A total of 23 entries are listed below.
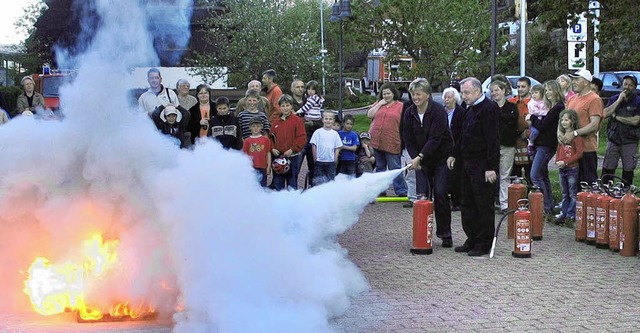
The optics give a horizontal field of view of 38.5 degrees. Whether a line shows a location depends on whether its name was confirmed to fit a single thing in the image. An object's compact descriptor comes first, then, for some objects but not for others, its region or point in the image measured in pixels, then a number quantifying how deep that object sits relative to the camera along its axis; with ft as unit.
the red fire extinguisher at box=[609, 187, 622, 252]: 34.10
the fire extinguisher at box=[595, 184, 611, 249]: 35.12
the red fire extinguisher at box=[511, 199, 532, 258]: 32.96
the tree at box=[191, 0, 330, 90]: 106.42
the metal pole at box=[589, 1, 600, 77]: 69.72
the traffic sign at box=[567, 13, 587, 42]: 65.22
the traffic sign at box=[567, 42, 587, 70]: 62.95
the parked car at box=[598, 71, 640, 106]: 113.19
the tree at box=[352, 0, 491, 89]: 100.63
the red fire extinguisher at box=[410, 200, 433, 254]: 33.86
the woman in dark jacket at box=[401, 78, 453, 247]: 35.55
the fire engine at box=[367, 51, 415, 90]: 109.57
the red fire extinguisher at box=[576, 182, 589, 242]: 36.60
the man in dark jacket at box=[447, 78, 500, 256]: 33.60
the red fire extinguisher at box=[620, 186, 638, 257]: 32.99
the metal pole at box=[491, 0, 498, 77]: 54.39
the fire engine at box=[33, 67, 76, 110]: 57.00
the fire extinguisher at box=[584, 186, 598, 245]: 35.86
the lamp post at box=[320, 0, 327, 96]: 191.91
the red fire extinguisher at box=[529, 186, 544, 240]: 37.58
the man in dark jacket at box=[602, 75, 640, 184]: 44.04
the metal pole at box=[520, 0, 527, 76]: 59.31
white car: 112.43
